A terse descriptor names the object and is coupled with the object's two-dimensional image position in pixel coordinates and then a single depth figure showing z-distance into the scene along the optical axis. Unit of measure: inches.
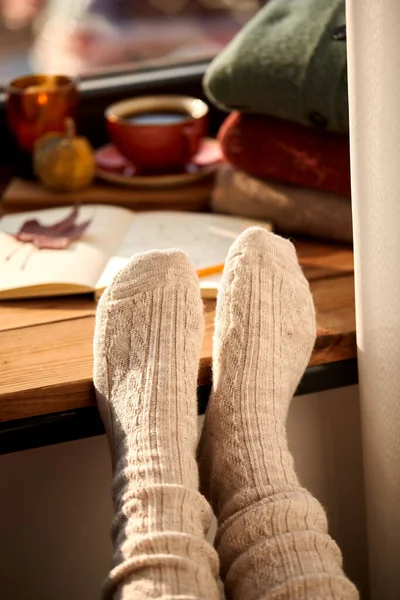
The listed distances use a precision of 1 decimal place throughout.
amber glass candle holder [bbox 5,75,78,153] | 48.6
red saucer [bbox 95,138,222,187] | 48.5
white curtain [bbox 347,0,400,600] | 28.0
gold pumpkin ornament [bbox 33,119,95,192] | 47.3
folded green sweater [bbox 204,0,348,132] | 39.4
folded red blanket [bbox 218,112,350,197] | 41.7
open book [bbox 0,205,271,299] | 39.3
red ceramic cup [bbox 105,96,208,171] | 47.7
